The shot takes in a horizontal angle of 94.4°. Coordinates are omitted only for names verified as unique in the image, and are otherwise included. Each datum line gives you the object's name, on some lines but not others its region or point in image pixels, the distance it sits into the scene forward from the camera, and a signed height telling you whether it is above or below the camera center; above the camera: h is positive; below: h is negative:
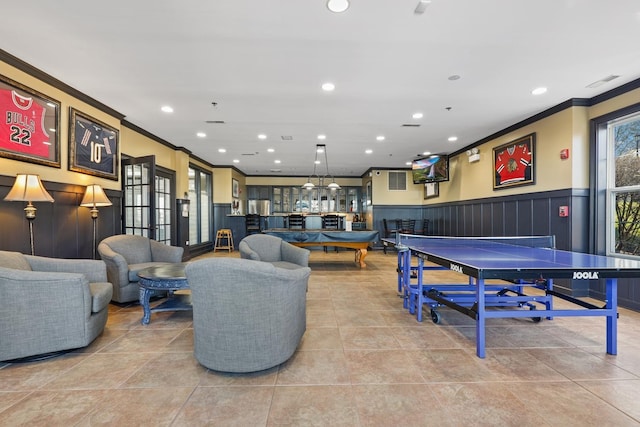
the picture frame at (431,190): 8.84 +0.69
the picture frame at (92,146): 3.99 +0.99
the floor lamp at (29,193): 2.98 +0.21
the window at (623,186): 3.83 +0.35
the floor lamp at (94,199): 4.00 +0.20
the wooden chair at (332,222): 7.90 -0.25
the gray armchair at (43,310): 2.25 -0.77
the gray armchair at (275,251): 3.91 -0.53
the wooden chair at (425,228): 9.23 -0.48
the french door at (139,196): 5.01 +0.31
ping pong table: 2.22 -0.45
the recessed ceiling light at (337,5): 2.28 +1.62
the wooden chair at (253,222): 9.55 -0.29
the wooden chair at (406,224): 9.26 -0.38
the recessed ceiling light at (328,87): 3.71 +1.61
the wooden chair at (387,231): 9.24 -0.57
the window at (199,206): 8.36 +0.22
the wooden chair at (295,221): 8.09 -0.22
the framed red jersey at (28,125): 3.10 +1.01
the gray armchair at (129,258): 3.60 -0.61
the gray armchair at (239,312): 2.00 -0.69
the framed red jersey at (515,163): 5.02 +0.90
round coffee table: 2.98 -0.72
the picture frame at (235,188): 9.89 +0.87
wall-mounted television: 7.62 +1.17
